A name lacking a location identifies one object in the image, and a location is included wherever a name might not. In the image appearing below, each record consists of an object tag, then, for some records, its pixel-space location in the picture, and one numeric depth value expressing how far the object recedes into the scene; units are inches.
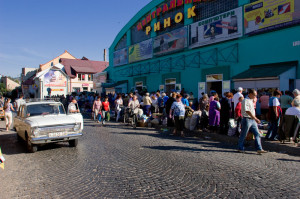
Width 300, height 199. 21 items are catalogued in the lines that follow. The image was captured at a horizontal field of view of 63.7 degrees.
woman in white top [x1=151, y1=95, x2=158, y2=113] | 580.1
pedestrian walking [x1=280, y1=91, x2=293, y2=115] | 342.0
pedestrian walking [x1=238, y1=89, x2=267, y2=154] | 275.0
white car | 286.2
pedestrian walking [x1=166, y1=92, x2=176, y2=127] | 443.3
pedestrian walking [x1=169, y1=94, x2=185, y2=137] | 400.2
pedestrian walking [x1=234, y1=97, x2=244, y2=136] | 346.3
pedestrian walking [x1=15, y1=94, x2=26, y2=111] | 542.9
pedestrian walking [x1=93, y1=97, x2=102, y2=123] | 595.8
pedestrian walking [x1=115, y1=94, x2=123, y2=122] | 630.8
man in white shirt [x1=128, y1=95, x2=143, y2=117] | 525.5
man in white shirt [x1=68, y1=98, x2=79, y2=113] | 463.2
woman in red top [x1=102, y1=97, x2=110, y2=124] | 578.2
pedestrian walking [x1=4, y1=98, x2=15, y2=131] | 481.7
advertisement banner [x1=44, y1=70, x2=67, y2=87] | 1422.2
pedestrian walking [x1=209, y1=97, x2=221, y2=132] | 386.6
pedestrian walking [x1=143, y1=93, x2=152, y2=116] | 557.3
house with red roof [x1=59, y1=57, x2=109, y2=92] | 1950.1
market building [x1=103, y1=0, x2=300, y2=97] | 554.3
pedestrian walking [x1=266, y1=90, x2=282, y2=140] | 312.0
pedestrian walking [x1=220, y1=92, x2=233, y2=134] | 379.9
